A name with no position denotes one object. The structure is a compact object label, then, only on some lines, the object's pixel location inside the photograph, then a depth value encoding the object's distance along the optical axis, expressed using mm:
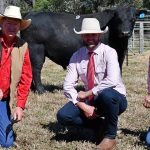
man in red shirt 5305
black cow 9172
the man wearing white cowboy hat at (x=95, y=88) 5113
